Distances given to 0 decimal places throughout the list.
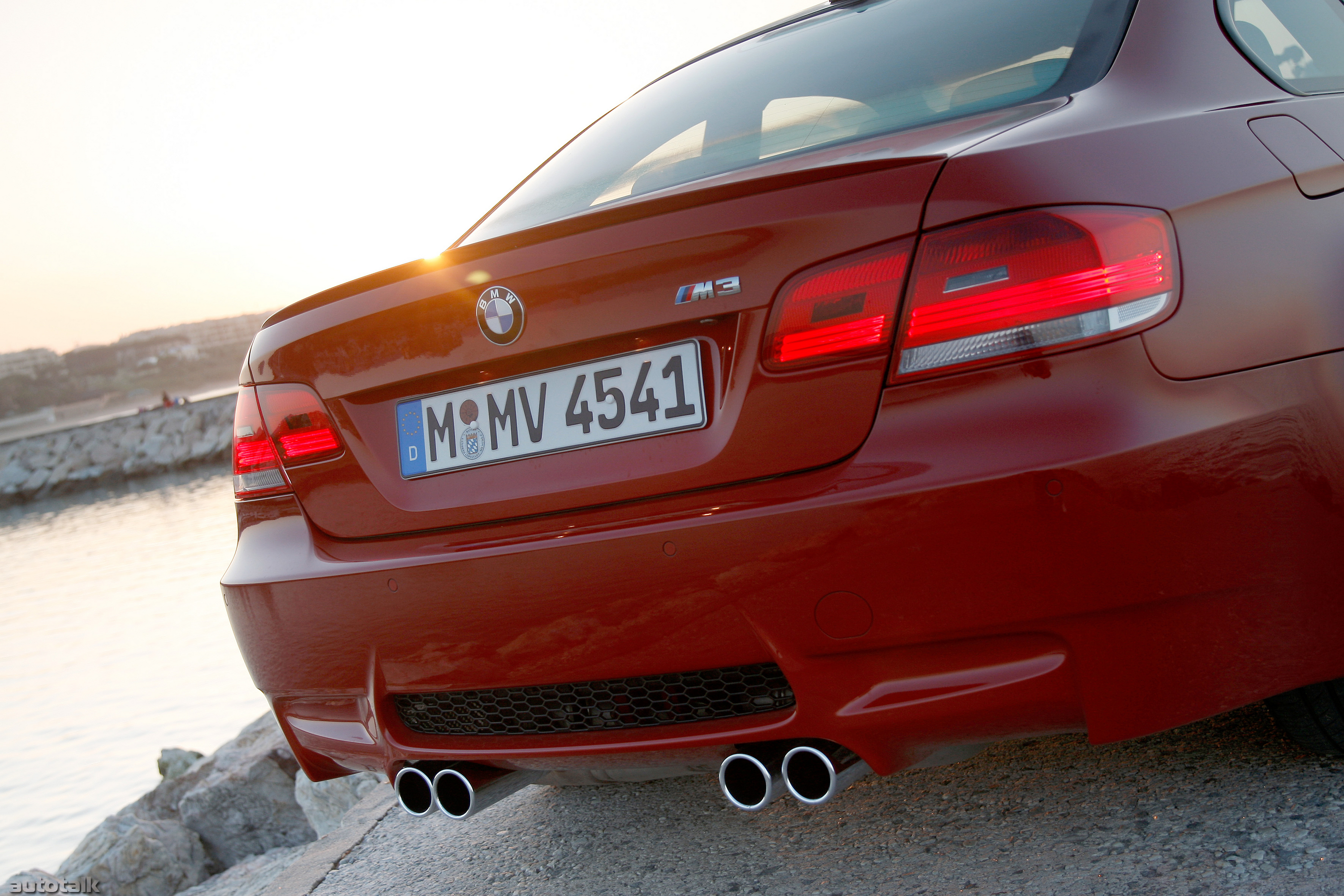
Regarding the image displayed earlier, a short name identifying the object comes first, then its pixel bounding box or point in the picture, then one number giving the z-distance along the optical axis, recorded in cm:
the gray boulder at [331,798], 409
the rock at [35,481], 3822
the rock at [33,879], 387
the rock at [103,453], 3888
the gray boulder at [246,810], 440
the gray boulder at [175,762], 520
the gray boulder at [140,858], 401
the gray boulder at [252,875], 354
